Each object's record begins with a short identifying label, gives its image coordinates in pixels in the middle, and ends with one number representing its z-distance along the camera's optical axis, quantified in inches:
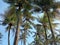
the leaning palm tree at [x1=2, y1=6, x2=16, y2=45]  653.8
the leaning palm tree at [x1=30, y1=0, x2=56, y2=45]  627.9
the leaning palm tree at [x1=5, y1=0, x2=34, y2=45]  626.8
